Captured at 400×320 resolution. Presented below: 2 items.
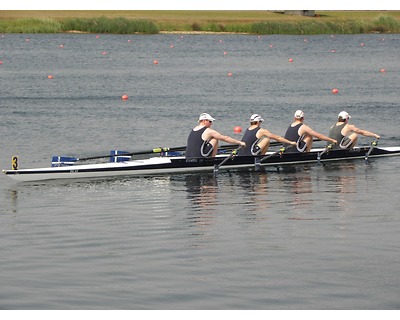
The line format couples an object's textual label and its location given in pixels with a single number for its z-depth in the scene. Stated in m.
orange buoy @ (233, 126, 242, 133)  35.44
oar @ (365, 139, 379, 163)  26.94
